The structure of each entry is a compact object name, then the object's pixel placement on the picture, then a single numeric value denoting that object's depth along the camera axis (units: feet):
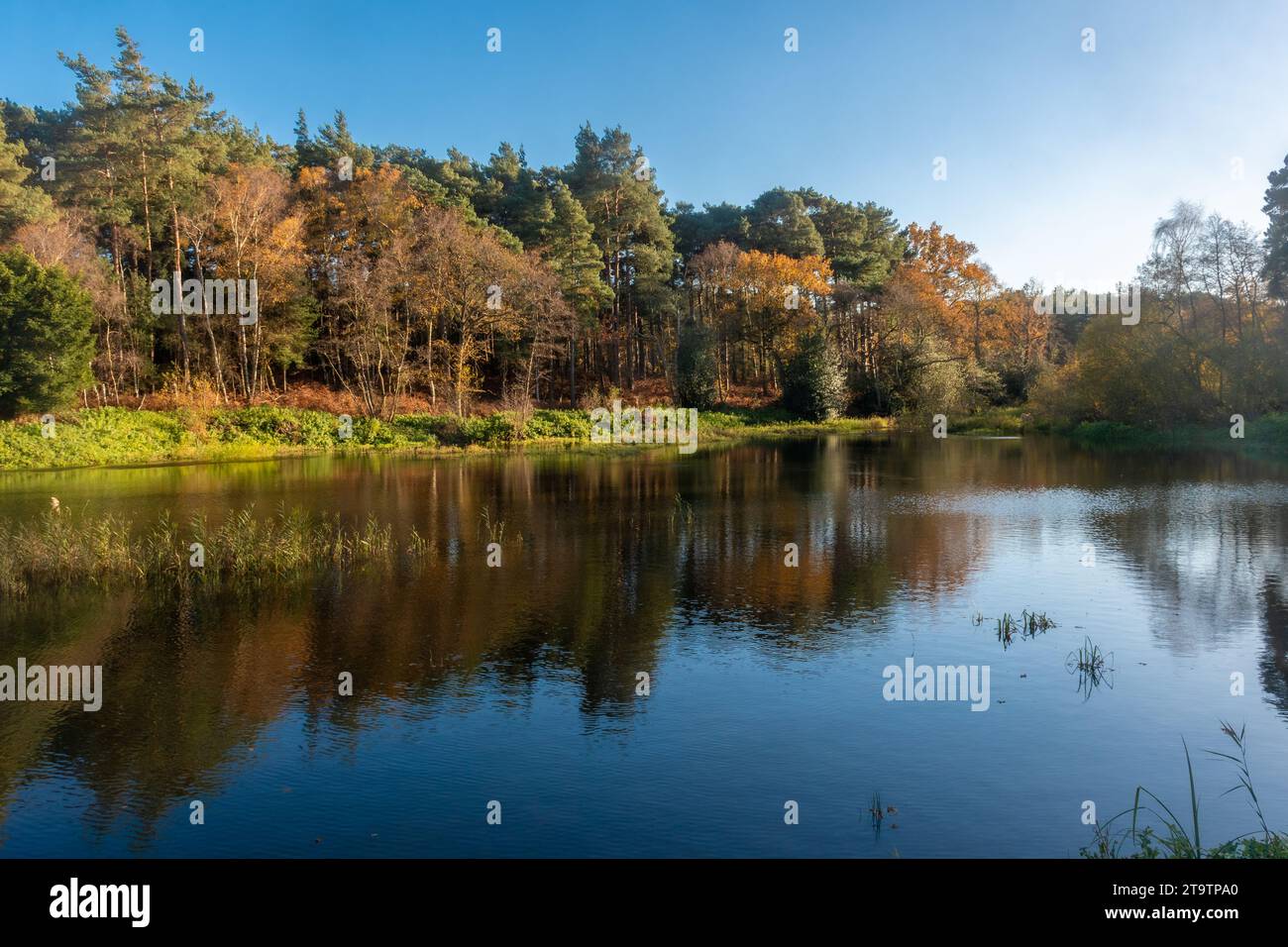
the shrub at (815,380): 192.44
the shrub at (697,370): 188.65
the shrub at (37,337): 114.93
